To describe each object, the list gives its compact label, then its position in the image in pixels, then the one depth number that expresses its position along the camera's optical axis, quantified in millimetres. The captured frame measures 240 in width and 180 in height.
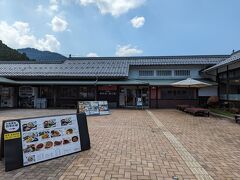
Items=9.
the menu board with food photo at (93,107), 10781
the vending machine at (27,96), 16081
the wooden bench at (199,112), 10642
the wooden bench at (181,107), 13147
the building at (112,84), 15746
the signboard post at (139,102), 14810
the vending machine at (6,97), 15723
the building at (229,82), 11521
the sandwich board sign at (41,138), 3463
